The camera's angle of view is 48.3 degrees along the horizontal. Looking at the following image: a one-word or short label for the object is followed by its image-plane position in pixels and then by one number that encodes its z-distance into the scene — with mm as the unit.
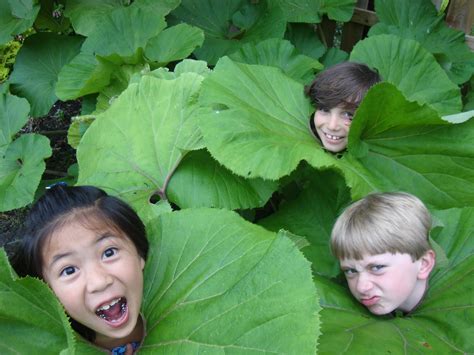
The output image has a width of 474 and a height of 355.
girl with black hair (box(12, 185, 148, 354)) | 1071
